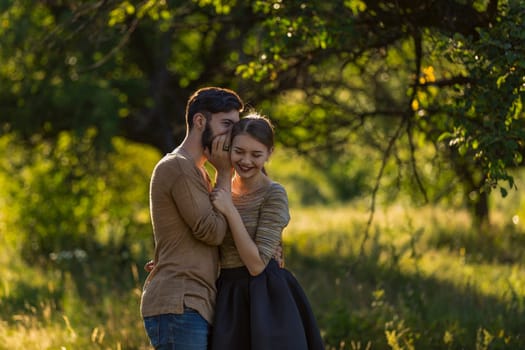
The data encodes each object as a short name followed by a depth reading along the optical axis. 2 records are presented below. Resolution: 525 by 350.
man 7.39
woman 7.55
